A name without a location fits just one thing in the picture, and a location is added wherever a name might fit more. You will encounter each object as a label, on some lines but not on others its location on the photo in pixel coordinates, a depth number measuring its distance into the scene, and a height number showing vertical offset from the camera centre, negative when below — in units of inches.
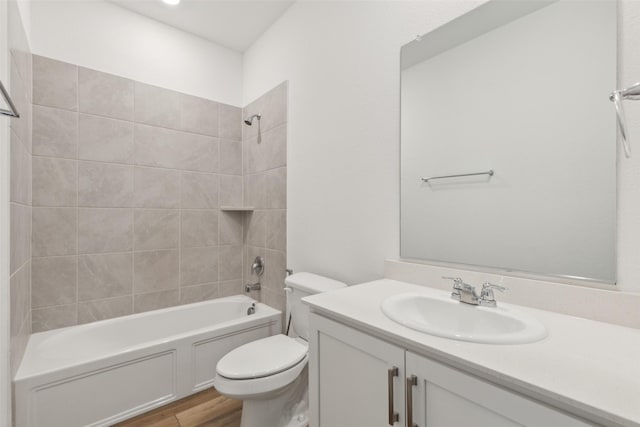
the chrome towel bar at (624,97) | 25.5 +11.1
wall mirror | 34.8 +11.2
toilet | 53.2 -30.9
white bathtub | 56.2 -35.8
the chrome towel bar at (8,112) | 25.3 +10.9
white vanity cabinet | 23.3 -18.4
